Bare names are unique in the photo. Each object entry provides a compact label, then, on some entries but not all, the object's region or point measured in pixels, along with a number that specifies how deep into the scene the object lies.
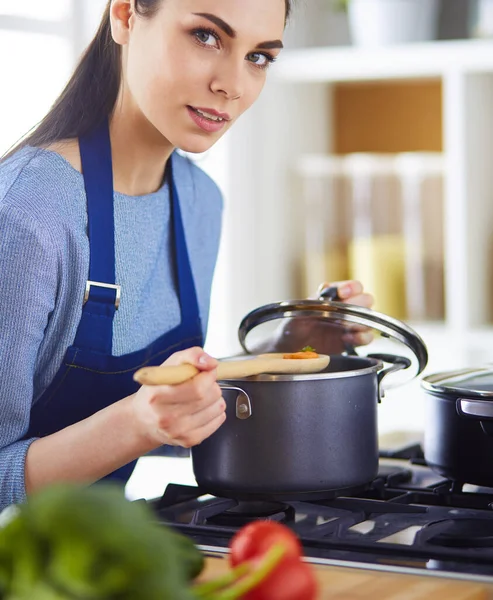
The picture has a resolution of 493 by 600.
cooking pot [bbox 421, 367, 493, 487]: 1.40
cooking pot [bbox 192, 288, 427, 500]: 1.34
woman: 1.37
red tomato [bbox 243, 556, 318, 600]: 0.97
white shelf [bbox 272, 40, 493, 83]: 2.78
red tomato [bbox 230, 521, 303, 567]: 0.97
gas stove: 1.22
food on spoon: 1.43
